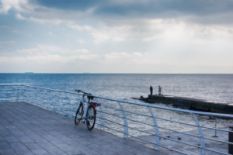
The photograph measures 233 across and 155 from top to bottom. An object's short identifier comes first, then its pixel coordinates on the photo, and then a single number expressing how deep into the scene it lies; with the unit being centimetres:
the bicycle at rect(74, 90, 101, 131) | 640
